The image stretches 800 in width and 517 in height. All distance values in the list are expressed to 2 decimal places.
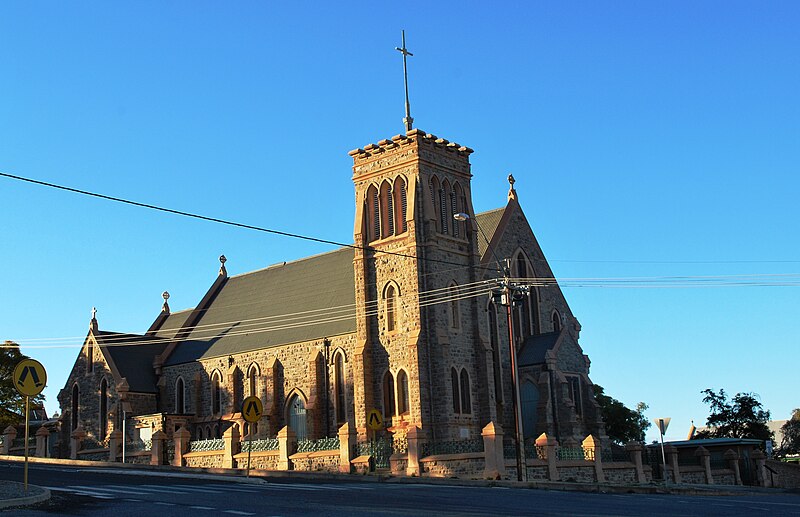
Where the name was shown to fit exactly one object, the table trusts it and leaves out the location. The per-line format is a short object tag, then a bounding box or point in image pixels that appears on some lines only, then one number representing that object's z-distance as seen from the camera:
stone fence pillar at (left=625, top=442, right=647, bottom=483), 37.09
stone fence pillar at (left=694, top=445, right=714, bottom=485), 39.72
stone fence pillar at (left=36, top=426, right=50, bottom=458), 50.50
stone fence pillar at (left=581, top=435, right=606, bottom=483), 35.03
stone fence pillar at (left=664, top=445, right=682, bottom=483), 38.03
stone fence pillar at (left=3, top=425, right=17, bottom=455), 49.50
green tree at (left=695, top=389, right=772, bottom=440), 54.97
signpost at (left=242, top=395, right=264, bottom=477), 27.42
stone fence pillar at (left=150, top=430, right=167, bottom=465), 42.47
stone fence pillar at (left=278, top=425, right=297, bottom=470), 37.38
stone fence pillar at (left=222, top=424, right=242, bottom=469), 39.34
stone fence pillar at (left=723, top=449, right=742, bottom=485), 40.94
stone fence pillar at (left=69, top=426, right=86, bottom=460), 49.16
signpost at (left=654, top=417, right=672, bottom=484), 30.05
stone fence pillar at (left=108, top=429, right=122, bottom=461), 46.69
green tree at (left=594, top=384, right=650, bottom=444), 59.75
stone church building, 40.03
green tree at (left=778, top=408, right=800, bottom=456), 80.69
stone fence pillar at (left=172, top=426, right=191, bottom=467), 41.88
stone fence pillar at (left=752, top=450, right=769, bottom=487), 41.41
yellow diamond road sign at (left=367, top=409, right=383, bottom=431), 34.65
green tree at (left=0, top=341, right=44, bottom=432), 58.12
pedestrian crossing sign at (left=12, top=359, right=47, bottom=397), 17.64
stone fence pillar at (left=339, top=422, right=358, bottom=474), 35.38
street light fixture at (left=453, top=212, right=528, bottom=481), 30.53
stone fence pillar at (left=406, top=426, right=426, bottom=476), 32.38
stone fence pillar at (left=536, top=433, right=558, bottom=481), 33.56
